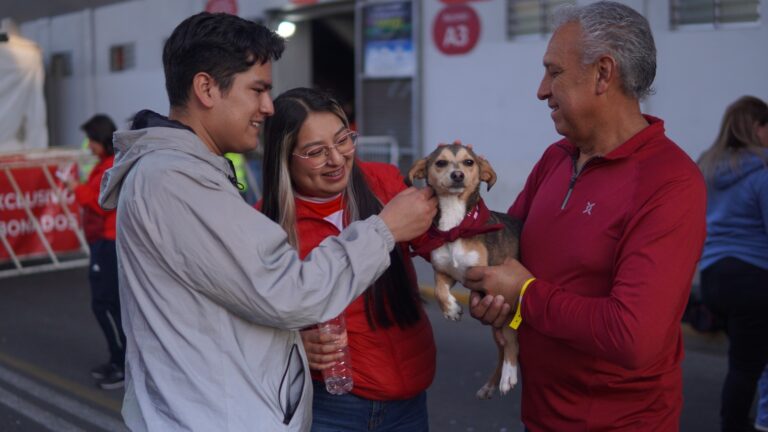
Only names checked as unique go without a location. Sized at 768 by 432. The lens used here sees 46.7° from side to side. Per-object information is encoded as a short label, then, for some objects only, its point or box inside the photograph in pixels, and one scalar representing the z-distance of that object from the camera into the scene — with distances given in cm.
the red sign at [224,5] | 1555
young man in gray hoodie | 193
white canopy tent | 1445
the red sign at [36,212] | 1083
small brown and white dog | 262
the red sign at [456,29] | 1189
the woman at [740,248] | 489
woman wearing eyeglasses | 265
